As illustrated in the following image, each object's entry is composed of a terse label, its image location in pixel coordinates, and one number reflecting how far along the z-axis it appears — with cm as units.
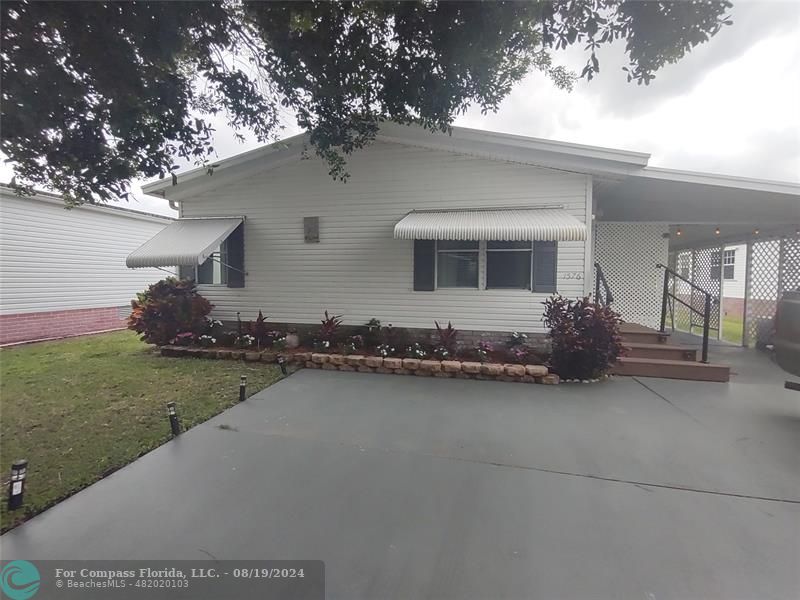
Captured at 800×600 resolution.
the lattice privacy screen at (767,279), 774
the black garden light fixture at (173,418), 379
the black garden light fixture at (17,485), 255
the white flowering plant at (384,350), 673
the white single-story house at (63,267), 857
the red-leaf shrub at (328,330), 738
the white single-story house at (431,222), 638
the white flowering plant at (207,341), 763
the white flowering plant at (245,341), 752
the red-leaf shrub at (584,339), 561
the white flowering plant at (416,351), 660
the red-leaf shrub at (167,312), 766
